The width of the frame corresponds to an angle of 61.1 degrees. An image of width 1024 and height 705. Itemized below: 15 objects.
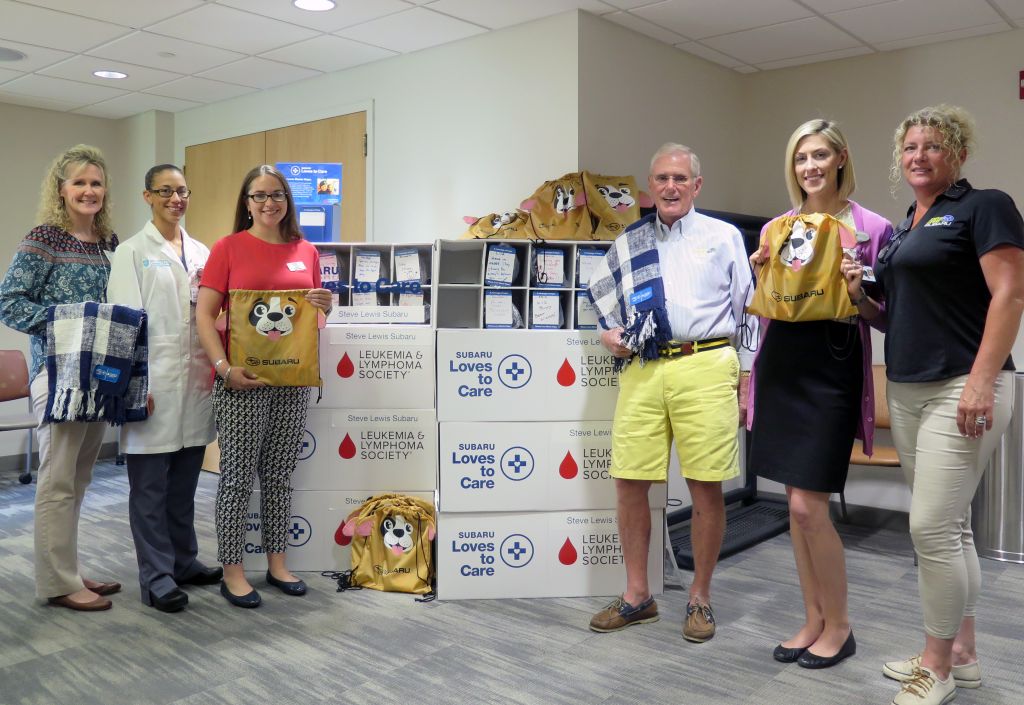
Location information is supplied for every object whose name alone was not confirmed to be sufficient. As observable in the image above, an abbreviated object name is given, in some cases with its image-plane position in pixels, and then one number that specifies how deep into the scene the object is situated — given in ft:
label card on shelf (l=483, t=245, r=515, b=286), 10.72
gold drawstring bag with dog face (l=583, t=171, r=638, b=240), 11.96
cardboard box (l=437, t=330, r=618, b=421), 10.44
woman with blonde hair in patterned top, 9.52
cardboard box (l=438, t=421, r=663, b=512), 10.39
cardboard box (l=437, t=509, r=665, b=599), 10.41
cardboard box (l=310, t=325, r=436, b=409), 11.16
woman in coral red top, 9.68
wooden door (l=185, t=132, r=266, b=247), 18.88
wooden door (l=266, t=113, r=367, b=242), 16.74
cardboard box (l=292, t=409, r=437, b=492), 11.17
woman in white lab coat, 9.76
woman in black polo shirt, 6.68
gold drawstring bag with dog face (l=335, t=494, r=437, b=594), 10.61
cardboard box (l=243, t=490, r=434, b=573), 11.19
